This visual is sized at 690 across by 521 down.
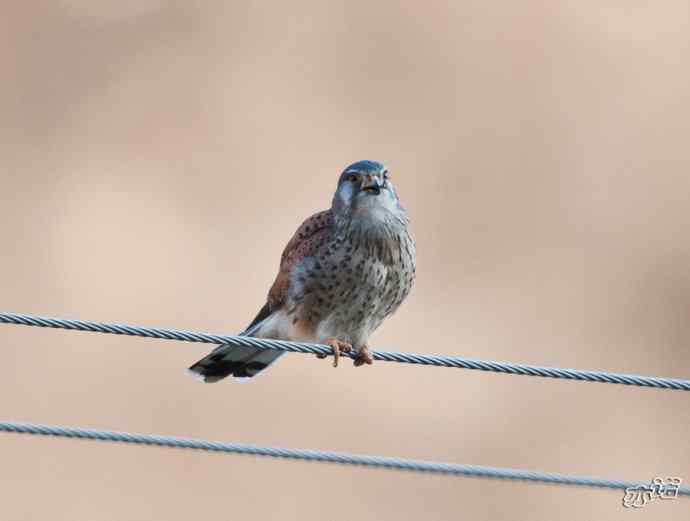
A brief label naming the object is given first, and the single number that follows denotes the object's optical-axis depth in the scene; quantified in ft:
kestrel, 38.70
